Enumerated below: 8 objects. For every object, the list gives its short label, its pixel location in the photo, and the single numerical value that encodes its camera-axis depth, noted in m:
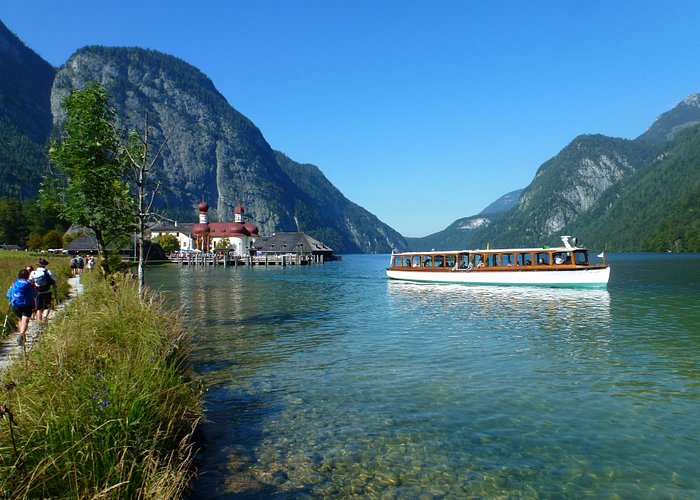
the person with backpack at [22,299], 11.27
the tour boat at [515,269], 38.41
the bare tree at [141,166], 15.09
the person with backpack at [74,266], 39.33
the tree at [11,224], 94.31
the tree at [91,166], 16.79
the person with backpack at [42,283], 13.59
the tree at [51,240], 90.44
